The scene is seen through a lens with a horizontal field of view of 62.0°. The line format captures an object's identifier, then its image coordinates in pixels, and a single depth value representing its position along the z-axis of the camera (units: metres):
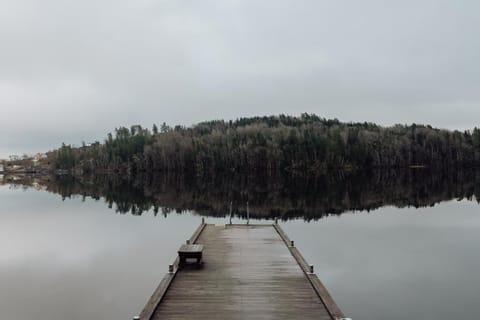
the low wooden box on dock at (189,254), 13.32
